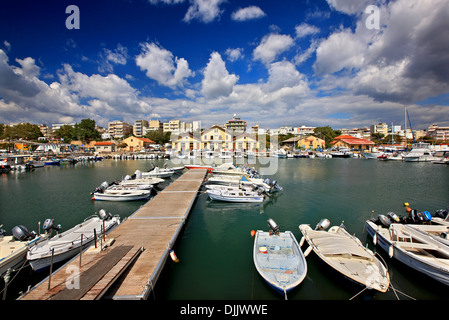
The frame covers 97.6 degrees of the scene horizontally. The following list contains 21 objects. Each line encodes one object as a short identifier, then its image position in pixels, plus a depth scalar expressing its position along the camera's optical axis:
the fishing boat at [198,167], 36.62
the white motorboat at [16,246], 7.78
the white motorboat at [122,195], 18.42
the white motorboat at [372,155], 62.36
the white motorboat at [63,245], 8.23
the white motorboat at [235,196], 17.82
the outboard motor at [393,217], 11.56
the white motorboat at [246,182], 21.49
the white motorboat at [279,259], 6.88
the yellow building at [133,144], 80.68
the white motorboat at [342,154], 67.50
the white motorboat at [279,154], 67.69
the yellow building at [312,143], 86.50
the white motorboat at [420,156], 52.29
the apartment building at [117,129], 130.62
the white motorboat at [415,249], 7.64
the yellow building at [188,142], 71.56
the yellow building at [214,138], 71.00
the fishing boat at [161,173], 29.42
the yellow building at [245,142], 76.12
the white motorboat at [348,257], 6.86
